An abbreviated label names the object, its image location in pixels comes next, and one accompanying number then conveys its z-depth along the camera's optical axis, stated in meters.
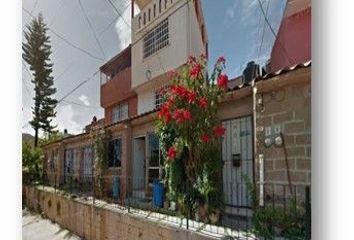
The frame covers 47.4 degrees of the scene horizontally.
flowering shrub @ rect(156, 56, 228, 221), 2.87
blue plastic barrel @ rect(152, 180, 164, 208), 3.04
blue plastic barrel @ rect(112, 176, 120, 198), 3.47
